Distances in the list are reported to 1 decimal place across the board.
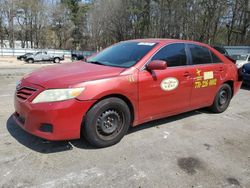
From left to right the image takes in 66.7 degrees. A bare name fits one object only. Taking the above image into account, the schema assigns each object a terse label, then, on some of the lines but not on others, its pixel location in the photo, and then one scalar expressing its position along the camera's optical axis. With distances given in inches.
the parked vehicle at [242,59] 409.0
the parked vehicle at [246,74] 269.4
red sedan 96.9
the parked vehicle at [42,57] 890.4
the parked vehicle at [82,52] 1468.5
